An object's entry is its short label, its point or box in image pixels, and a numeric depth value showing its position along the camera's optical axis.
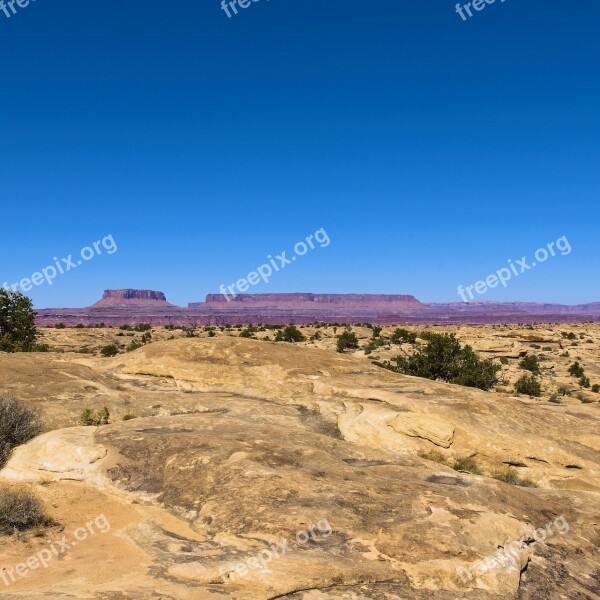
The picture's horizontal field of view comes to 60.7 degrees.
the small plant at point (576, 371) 33.47
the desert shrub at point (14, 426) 10.11
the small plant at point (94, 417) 11.88
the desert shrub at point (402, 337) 49.79
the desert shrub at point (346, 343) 45.00
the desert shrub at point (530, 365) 34.37
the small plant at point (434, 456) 11.38
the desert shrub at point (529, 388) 25.41
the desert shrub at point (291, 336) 51.40
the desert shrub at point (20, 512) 7.45
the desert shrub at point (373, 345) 40.98
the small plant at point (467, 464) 11.29
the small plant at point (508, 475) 11.19
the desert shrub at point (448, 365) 23.56
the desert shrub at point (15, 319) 27.33
